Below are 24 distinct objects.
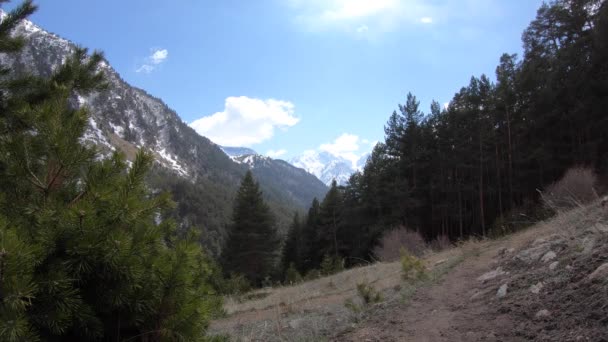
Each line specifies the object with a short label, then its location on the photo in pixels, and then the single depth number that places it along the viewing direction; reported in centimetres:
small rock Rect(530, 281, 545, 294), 398
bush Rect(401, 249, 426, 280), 764
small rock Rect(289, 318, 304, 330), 559
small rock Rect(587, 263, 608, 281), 331
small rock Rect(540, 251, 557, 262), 466
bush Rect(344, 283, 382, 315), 577
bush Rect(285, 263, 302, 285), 2060
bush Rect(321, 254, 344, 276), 2020
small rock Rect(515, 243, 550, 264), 511
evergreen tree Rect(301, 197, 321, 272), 4244
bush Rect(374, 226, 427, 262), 1786
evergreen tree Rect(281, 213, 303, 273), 4575
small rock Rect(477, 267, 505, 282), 562
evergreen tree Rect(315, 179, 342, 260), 3947
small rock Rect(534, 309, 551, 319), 340
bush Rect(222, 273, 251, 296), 1786
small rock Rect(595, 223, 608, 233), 416
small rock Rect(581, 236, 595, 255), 402
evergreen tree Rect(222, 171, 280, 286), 3622
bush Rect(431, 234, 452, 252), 1642
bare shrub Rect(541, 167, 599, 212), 1271
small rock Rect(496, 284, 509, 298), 450
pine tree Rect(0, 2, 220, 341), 171
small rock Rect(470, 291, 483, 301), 492
